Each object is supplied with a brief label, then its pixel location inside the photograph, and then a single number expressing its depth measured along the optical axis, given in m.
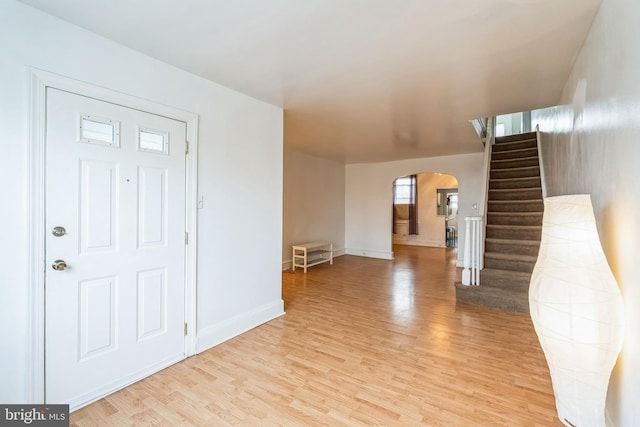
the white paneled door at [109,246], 1.82
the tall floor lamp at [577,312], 1.30
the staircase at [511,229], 3.78
